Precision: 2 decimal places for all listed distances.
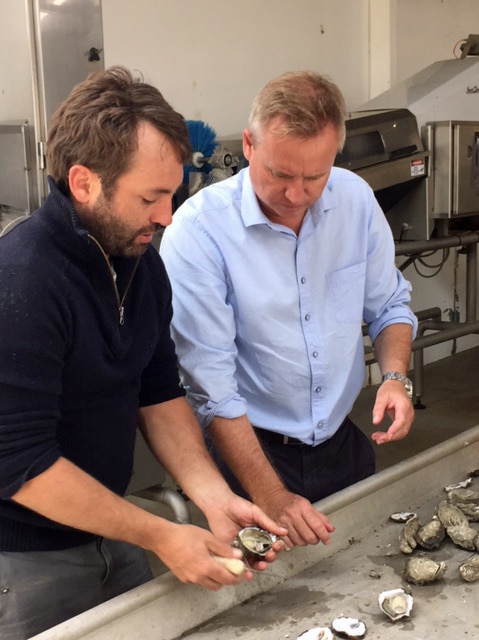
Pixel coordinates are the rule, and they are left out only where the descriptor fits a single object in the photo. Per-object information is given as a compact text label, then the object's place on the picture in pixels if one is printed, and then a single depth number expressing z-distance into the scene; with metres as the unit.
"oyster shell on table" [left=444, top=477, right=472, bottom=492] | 1.52
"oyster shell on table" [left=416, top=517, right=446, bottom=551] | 1.27
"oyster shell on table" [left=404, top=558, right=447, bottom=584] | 1.17
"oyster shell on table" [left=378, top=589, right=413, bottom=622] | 1.07
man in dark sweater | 0.97
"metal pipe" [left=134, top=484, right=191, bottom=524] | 1.40
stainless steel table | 1.03
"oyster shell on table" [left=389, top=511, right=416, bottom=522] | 1.38
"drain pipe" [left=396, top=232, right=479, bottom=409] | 3.28
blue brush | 2.66
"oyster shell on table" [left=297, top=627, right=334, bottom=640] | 1.02
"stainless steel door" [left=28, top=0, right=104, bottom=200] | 2.18
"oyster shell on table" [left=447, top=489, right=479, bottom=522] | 1.38
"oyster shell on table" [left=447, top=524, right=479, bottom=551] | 1.28
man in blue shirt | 1.33
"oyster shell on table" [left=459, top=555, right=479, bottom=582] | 1.17
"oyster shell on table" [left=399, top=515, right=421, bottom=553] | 1.27
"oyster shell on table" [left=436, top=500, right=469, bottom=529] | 1.32
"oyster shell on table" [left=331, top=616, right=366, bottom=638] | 1.03
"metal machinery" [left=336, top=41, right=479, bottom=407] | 3.04
